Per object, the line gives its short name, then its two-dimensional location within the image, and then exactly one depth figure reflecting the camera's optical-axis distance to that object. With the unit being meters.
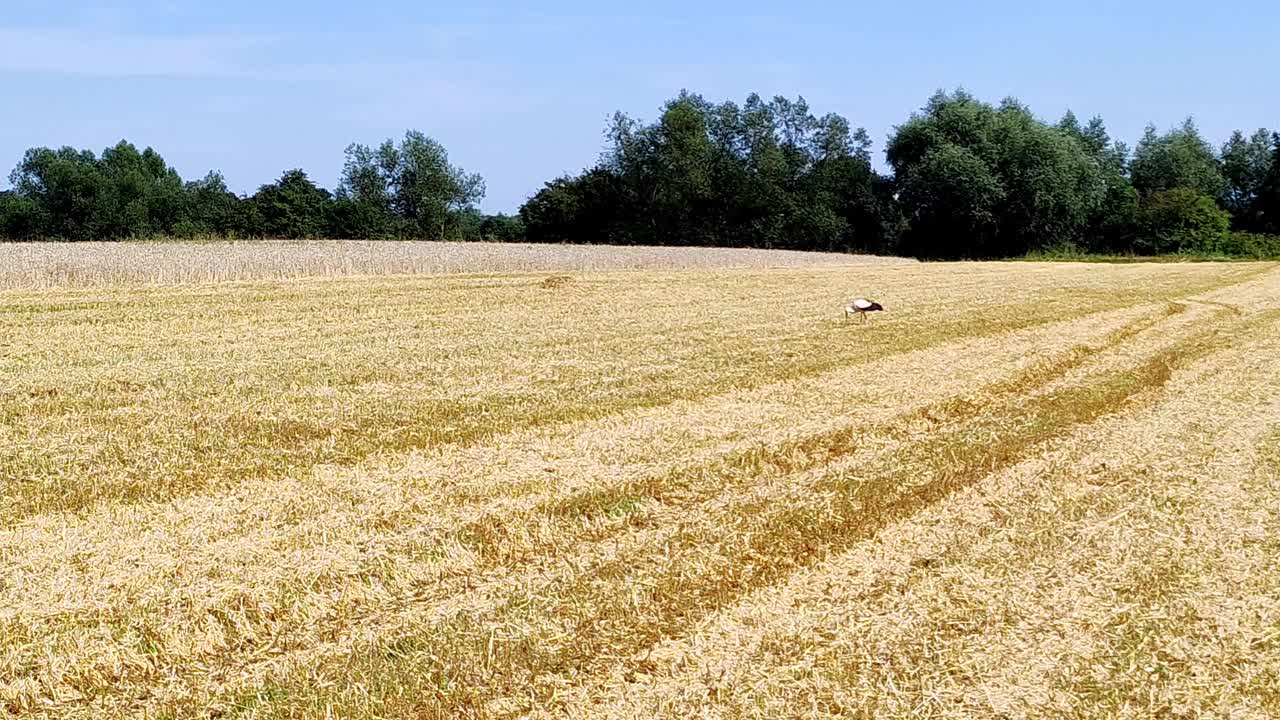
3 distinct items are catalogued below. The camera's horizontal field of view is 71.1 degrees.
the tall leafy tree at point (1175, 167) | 83.69
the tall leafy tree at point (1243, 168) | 85.75
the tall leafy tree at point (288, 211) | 75.88
